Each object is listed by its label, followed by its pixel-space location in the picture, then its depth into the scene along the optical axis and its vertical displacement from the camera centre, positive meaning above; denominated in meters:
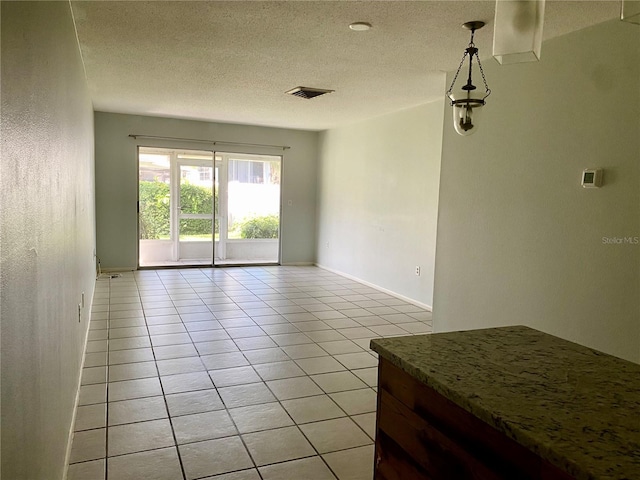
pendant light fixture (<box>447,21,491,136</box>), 2.71 +0.56
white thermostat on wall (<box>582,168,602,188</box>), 2.78 +0.20
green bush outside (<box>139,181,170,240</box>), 7.99 -0.24
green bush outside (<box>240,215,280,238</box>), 8.70 -0.51
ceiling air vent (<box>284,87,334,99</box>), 4.88 +1.16
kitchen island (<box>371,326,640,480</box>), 0.95 -0.46
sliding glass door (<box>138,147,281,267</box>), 8.03 -0.14
